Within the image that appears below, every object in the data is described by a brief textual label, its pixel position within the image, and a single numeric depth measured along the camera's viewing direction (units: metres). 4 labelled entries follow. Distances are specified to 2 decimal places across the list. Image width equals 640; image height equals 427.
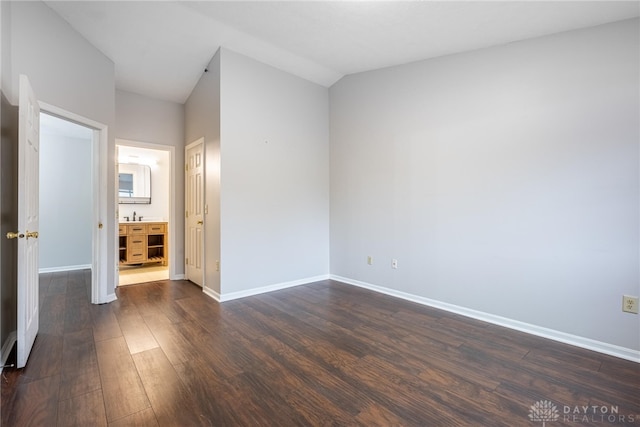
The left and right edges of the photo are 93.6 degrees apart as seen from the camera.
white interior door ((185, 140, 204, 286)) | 4.16
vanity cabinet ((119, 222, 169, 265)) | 5.53
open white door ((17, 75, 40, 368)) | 2.07
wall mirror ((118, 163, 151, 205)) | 6.13
